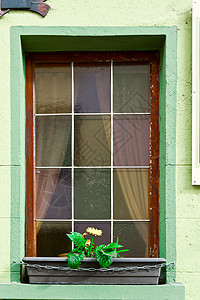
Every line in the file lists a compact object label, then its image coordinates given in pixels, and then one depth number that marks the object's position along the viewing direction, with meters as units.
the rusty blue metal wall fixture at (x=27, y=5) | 4.34
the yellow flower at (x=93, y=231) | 4.23
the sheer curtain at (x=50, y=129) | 4.51
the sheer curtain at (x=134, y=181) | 4.45
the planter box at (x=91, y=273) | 4.09
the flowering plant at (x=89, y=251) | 4.04
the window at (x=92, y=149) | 4.45
